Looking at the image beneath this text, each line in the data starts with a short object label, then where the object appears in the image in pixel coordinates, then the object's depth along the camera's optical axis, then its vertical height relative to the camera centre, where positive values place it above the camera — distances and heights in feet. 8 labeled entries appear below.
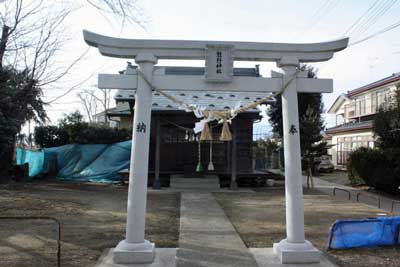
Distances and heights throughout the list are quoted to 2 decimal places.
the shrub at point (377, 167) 50.33 +0.56
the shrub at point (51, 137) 78.38 +5.64
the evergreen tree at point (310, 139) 57.16 +4.60
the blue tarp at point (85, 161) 61.11 +0.61
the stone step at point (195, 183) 50.98 -2.19
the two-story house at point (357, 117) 92.02 +15.88
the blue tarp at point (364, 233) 20.88 -3.54
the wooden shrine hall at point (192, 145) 53.15 +3.34
